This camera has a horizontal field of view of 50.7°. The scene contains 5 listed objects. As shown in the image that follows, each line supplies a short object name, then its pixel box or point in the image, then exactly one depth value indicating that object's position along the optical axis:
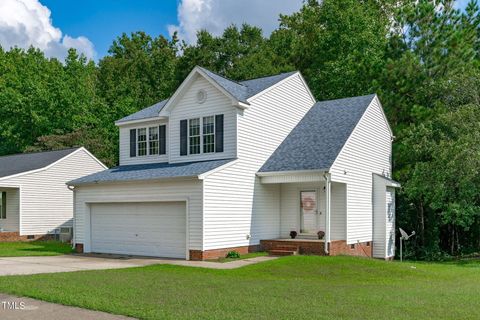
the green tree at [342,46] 33.09
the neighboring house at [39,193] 29.19
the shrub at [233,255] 18.84
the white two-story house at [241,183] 19.20
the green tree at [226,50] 48.59
